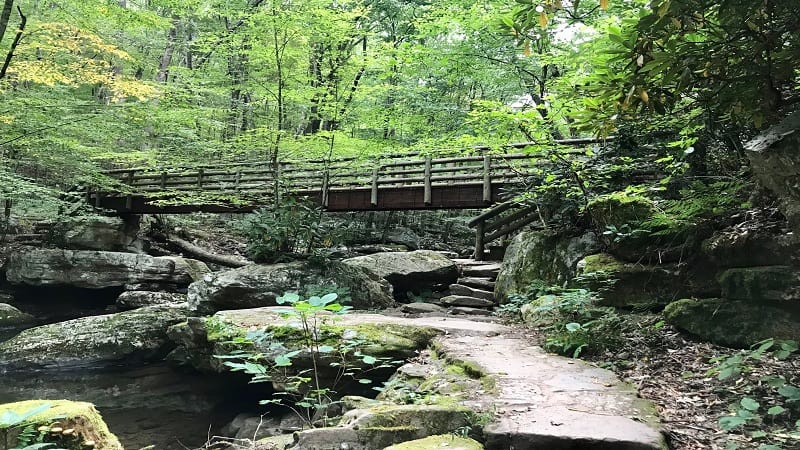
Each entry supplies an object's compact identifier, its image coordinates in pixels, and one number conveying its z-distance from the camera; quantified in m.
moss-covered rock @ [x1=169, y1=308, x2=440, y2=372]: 5.07
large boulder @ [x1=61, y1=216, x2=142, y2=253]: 13.38
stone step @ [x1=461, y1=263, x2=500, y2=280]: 10.16
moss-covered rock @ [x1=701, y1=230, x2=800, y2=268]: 3.49
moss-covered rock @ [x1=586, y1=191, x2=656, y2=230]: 5.40
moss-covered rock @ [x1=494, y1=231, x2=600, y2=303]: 7.00
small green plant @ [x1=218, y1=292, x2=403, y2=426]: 5.00
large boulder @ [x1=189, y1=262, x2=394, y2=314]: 8.33
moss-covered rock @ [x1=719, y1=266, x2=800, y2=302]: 3.39
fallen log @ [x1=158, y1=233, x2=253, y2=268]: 14.84
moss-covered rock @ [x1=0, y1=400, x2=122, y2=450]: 2.74
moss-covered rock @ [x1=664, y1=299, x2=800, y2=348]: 3.40
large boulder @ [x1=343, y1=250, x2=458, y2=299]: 10.13
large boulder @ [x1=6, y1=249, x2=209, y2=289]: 12.36
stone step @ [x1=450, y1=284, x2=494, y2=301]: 9.16
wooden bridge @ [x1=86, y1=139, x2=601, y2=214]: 11.24
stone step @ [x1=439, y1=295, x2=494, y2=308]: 8.88
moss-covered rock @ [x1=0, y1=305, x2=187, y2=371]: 8.17
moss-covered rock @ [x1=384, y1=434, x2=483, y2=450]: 2.53
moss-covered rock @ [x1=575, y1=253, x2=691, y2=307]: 4.69
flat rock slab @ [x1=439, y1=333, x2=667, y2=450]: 2.48
